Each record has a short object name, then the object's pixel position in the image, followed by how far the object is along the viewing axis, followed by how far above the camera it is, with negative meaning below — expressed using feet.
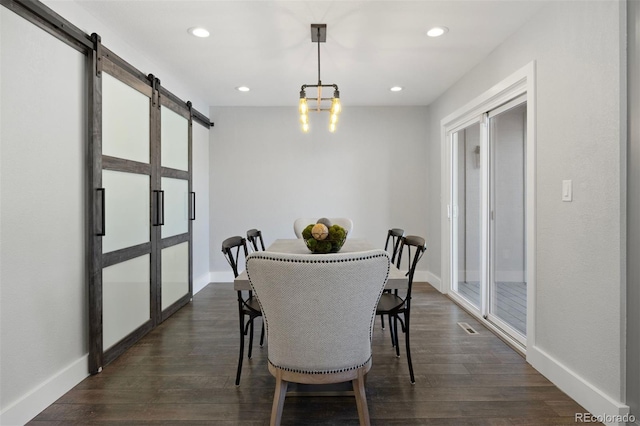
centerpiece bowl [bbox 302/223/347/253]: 7.79 -0.60
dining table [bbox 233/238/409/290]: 6.80 -0.94
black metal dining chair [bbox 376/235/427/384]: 7.77 -1.99
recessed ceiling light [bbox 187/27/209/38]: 9.29 +4.41
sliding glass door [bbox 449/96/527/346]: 10.12 -0.17
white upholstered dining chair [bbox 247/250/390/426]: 4.96 -1.38
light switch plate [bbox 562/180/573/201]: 7.25 +0.38
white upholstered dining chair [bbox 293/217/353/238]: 13.59 -0.42
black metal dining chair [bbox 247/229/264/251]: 10.41 -0.68
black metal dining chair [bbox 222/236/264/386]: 7.63 -1.98
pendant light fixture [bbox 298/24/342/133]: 9.11 +2.90
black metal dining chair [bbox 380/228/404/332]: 10.31 -0.65
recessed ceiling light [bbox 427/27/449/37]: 9.29 +4.39
